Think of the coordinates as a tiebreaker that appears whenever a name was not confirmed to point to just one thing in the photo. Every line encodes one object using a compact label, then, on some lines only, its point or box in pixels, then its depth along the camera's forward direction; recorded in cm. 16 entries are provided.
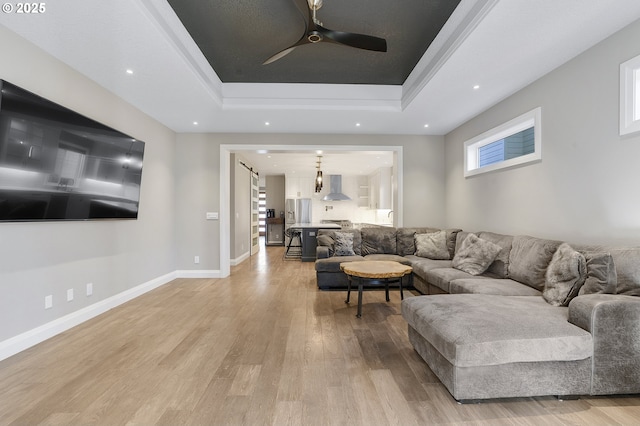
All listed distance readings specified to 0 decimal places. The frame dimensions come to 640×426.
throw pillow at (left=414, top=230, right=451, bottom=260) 455
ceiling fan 229
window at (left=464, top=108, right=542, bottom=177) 331
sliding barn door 828
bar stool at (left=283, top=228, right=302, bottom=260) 780
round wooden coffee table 323
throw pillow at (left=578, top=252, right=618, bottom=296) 199
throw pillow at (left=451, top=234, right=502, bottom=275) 336
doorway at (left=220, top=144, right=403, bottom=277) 525
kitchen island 699
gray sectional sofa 171
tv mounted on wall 223
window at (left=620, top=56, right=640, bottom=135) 226
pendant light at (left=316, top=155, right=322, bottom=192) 843
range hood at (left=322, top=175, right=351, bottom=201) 1008
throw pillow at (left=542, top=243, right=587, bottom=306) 218
